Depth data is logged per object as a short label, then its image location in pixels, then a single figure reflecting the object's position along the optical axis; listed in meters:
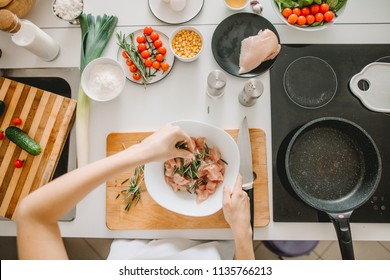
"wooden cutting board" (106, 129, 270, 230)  1.07
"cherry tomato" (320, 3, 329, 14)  1.10
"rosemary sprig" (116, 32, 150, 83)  1.12
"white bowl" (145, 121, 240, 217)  1.01
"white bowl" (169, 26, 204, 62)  1.11
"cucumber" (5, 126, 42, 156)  1.09
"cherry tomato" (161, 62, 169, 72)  1.13
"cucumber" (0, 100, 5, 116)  1.12
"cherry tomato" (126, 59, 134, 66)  1.13
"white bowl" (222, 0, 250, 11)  1.16
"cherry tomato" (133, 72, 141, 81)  1.13
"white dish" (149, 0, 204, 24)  1.17
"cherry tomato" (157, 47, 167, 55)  1.13
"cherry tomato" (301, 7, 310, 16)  1.11
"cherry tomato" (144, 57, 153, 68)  1.12
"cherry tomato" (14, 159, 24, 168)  1.10
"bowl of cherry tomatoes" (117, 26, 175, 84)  1.13
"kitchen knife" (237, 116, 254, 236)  1.05
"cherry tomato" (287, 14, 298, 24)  1.10
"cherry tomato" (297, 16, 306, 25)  1.11
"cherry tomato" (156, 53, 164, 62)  1.13
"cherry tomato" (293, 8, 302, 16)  1.12
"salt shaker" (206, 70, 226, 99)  1.05
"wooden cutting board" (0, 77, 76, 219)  1.11
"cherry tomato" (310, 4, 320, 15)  1.11
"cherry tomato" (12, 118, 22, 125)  1.12
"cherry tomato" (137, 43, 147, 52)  1.13
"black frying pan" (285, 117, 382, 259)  1.06
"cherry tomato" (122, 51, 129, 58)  1.14
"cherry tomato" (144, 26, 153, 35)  1.14
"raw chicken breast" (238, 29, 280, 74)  1.08
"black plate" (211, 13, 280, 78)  1.15
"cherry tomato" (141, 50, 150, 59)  1.12
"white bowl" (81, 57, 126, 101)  1.09
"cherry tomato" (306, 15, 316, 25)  1.11
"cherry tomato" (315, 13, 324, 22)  1.10
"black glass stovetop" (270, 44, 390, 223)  1.08
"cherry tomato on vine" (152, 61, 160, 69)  1.12
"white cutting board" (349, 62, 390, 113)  1.13
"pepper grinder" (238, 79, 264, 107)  1.04
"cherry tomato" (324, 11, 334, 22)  1.10
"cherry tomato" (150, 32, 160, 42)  1.13
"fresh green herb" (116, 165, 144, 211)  1.07
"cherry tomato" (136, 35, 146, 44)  1.14
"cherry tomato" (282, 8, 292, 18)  1.11
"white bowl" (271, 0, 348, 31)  1.10
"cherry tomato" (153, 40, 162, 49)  1.13
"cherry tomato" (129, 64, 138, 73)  1.13
